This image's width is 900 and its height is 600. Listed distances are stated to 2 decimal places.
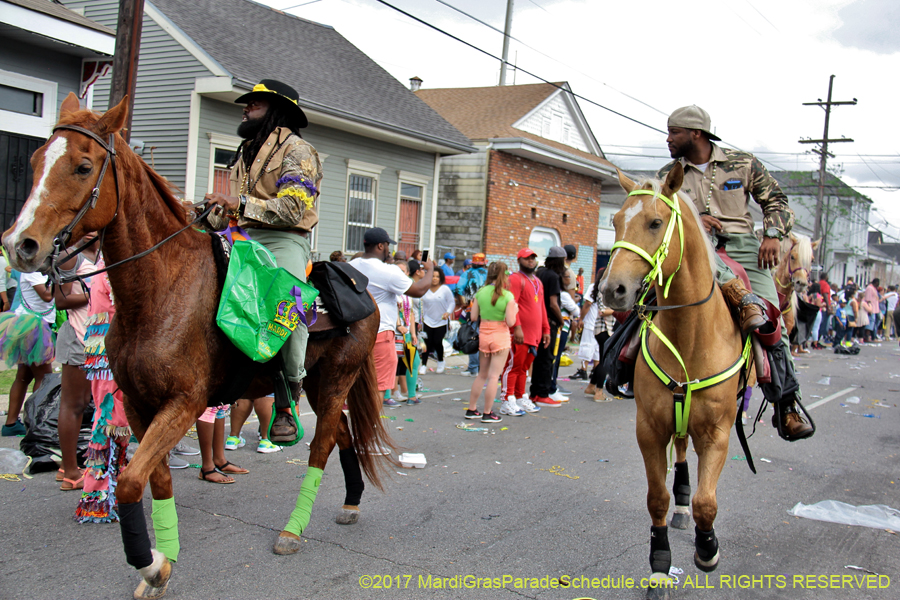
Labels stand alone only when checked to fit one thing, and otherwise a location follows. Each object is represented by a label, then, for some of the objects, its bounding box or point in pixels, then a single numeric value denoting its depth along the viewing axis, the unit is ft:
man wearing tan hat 15.74
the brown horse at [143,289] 10.21
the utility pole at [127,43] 26.11
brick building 72.38
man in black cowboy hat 13.84
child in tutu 21.48
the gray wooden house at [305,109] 47.32
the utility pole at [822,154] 118.32
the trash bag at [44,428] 19.30
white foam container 21.70
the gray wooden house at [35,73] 33.42
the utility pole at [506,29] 108.37
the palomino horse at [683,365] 12.32
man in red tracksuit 31.32
